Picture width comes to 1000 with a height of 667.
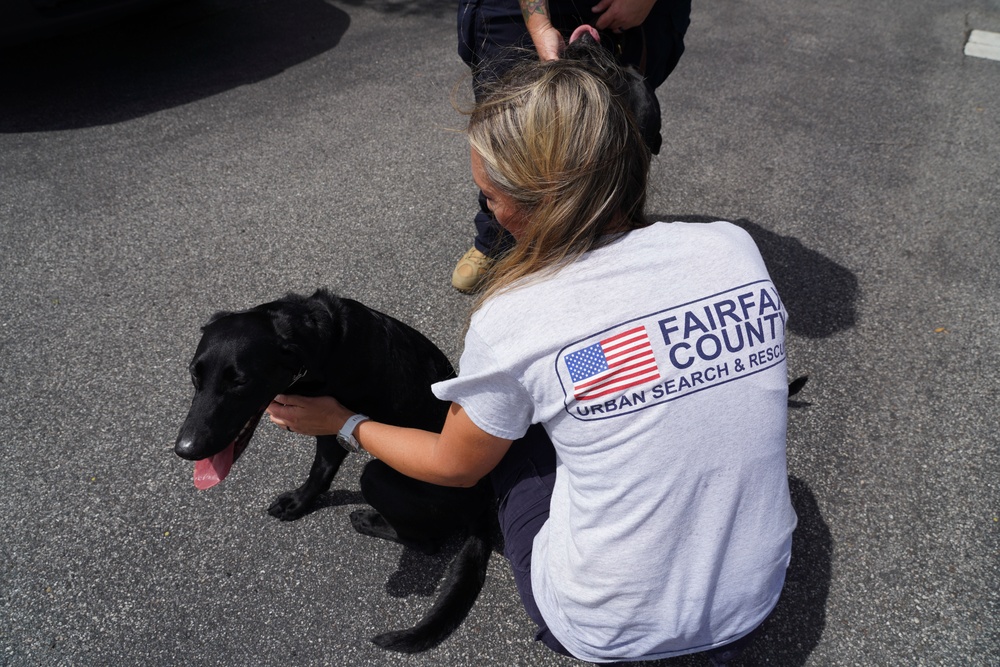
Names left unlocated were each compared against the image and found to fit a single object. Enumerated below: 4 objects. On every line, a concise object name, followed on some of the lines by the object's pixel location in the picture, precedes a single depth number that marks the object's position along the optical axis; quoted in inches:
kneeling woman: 43.2
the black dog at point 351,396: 66.4
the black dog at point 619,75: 55.6
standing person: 84.7
